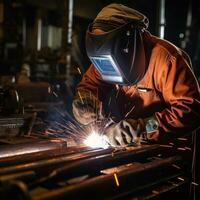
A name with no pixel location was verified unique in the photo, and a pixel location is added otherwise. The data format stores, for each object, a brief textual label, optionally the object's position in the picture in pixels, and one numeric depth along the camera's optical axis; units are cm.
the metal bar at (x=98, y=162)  202
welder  272
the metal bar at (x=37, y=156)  222
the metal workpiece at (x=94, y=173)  181
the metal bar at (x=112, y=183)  179
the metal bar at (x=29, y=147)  262
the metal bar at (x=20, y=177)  174
